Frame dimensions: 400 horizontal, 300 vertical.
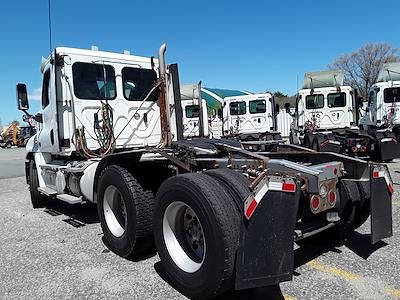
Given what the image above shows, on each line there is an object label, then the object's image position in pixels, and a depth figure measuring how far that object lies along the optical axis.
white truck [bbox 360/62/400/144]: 14.81
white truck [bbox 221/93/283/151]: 18.66
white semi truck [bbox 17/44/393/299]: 2.95
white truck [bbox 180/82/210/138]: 19.91
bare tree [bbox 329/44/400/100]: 51.50
